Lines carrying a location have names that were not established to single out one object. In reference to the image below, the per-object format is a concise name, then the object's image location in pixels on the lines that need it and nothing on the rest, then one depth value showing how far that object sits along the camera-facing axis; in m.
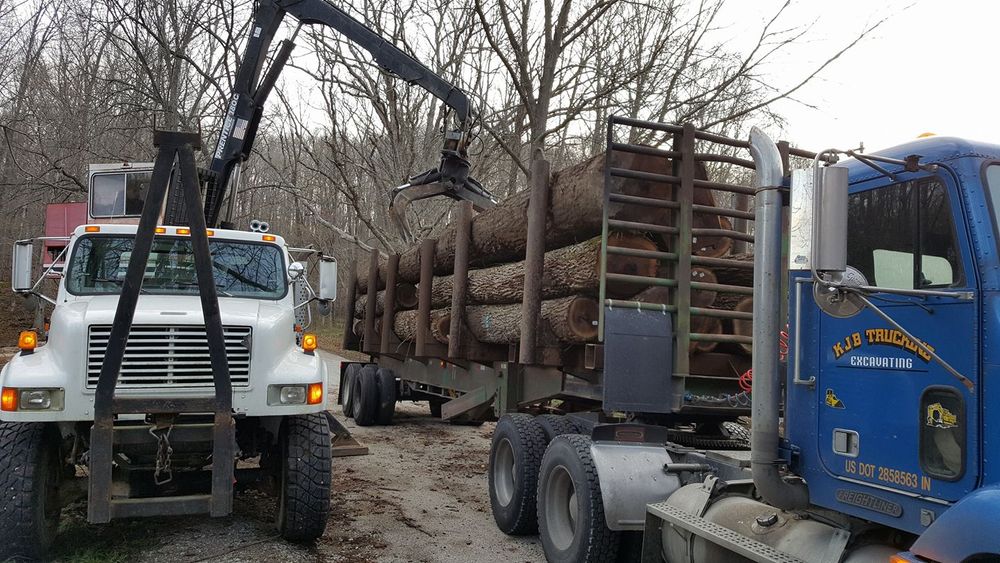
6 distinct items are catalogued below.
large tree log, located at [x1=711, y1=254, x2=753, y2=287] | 5.46
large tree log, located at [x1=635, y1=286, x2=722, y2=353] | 5.23
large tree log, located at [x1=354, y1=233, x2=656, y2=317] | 5.29
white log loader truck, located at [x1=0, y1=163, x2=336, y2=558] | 4.87
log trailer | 2.88
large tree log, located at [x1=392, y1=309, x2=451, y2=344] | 8.50
